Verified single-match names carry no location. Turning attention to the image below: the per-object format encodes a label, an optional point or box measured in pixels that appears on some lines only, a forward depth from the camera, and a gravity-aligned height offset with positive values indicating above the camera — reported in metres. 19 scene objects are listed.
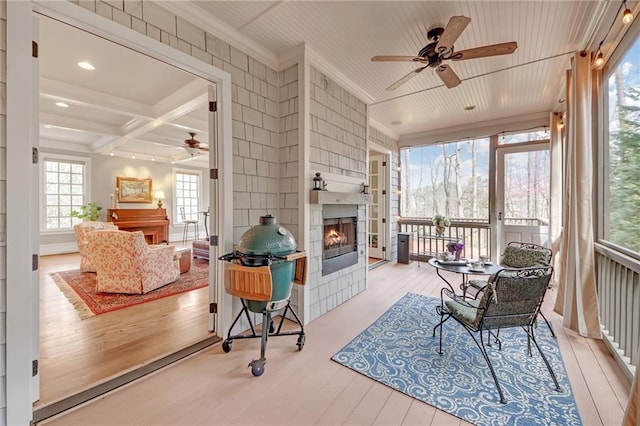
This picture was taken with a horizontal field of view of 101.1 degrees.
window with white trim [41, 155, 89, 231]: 6.54 +0.56
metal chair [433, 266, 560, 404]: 1.88 -0.65
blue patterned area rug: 1.68 -1.25
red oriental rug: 3.29 -1.18
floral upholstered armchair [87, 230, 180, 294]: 3.68 -0.71
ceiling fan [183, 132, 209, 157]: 5.59 +1.43
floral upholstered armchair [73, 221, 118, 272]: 4.75 -0.56
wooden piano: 7.22 -0.29
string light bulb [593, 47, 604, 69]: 2.37 +1.39
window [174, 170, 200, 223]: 9.00 +0.63
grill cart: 2.05 -0.48
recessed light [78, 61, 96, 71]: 3.09 +1.74
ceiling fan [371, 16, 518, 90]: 2.06 +1.43
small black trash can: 5.72 -0.75
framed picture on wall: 7.59 +0.64
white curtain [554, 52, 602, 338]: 2.54 -0.01
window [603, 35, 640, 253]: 2.03 +0.49
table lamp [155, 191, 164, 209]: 8.30 +0.48
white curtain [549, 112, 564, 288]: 3.80 +0.36
